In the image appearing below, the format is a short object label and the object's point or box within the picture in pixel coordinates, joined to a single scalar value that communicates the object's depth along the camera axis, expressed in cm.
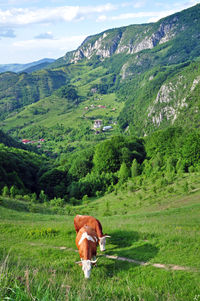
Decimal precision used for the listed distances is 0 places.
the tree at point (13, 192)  4134
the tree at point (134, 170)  6097
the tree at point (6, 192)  3869
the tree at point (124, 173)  6044
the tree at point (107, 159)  7288
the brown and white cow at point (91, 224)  1320
